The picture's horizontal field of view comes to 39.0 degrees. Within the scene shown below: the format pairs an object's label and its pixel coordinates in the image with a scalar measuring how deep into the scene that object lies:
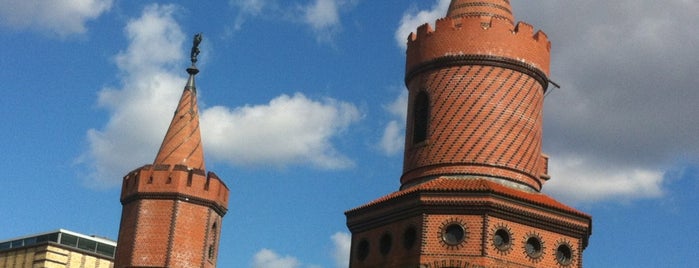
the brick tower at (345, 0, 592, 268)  22.02
